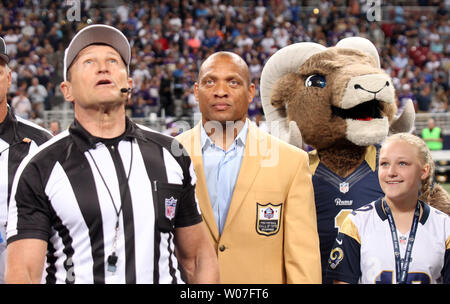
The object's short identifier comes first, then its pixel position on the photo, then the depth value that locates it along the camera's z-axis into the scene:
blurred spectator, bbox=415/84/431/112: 12.62
